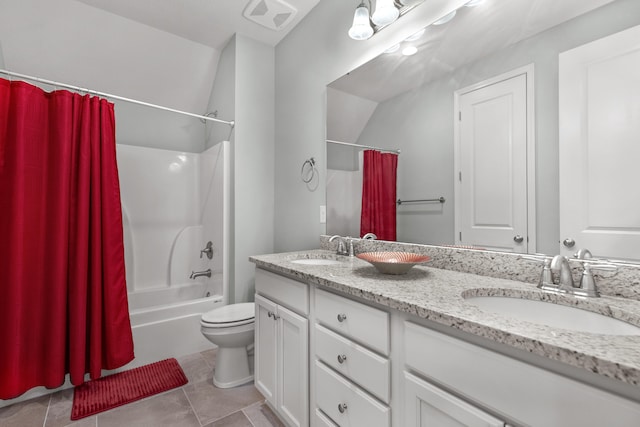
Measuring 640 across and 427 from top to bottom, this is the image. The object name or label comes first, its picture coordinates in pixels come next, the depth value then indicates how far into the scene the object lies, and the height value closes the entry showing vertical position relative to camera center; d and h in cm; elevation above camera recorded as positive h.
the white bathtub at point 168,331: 213 -88
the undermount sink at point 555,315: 77 -30
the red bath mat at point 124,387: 169 -111
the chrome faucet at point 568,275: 90 -20
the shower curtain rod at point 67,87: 161 +79
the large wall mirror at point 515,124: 90 +36
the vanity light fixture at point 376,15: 155 +110
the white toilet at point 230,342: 185 -84
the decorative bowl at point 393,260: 119 -20
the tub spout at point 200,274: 281 -57
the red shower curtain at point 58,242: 162 -16
